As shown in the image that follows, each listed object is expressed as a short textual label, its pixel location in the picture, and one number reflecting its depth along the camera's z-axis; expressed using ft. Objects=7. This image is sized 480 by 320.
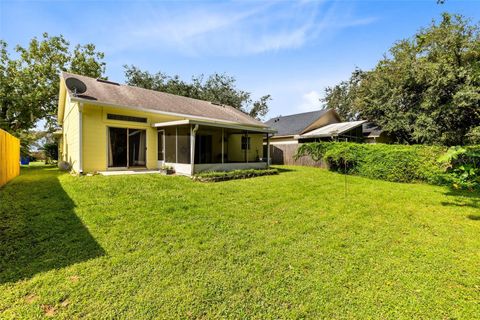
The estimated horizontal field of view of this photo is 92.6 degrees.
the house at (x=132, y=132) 32.55
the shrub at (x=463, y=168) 22.91
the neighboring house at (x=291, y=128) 62.79
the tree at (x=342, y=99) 108.58
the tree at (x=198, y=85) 89.56
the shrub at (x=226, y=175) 30.74
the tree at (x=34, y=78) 62.28
